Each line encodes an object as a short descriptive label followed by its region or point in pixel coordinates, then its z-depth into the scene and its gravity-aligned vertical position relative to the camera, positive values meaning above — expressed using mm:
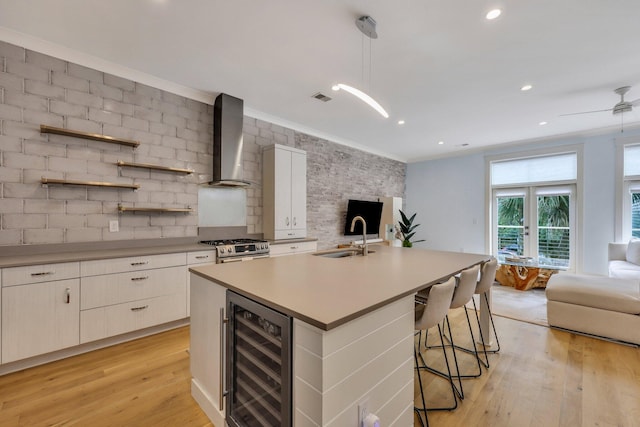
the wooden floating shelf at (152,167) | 2836 +498
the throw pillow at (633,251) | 4121 -561
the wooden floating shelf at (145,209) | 2873 +28
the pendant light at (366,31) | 2055 +1462
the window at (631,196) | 4559 +320
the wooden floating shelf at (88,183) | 2414 +270
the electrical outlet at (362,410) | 1102 -810
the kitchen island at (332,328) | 991 -502
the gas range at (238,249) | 3125 -445
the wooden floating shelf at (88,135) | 2436 +732
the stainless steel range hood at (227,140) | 3459 +937
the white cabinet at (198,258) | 2943 -516
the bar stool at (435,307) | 1609 -576
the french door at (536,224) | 5199 -194
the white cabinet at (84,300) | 2051 -776
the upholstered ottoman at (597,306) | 2641 -950
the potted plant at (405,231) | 6510 -431
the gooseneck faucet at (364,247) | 2577 -328
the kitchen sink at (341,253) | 2645 -393
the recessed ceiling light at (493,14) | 2025 +1512
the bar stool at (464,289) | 1967 -563
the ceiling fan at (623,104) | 3209 +1324
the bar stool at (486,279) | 2344 -568
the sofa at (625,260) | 3721 -715
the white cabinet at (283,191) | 3973 +320
